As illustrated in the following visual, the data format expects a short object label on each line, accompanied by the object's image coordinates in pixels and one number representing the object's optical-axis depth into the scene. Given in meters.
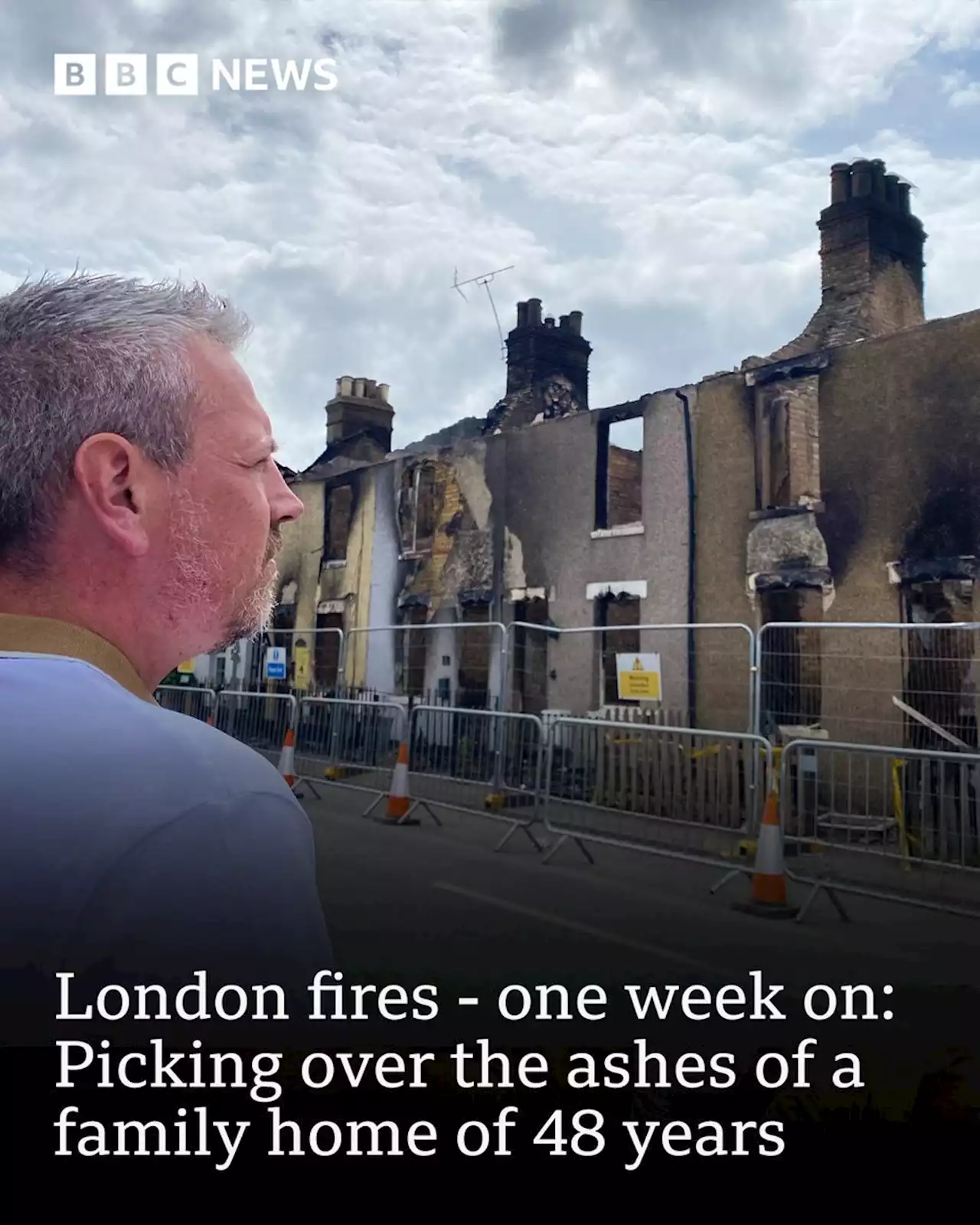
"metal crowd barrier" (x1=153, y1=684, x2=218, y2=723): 14.09
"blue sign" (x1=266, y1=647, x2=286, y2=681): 17.80
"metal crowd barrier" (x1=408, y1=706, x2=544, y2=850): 9.78
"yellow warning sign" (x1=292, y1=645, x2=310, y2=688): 18.89
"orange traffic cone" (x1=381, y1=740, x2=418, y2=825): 9.73
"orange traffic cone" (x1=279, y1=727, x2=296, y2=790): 11.25
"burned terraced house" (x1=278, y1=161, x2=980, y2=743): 11.49
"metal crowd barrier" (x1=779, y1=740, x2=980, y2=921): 6.20
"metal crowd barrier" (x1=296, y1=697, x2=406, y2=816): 11.17
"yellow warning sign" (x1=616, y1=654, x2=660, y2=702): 11.62
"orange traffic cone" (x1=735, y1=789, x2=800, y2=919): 6.48
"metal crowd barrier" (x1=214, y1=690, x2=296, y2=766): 12.88
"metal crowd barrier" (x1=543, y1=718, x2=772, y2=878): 7.77
